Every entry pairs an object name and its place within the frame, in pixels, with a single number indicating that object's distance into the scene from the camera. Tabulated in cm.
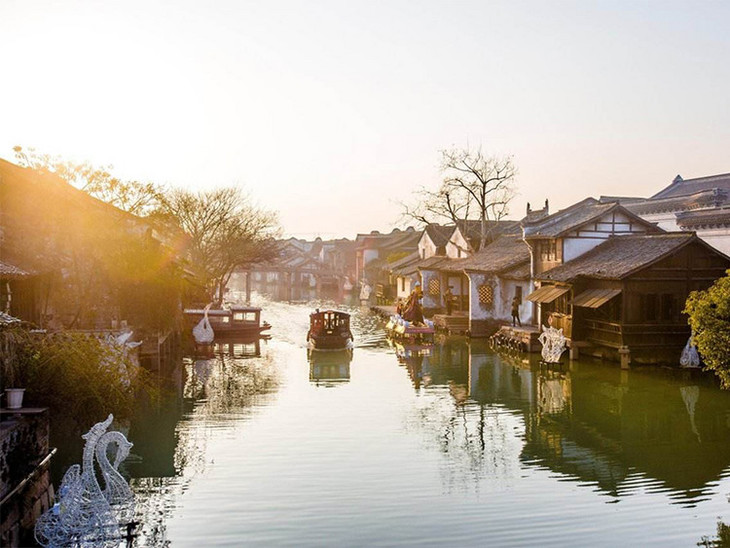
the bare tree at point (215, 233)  5306
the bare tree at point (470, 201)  5122
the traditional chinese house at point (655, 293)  2856
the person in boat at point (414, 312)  4122
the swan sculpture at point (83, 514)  1199
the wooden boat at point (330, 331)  3678
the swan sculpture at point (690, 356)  2716
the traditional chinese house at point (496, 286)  3991
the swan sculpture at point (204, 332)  3706
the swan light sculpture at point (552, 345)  2994
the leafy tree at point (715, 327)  1886
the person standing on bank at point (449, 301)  4722
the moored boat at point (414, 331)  4012
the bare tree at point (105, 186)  2547
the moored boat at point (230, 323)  4016
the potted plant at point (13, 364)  1300
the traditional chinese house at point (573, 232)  3416
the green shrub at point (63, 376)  1386
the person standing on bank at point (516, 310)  3850
